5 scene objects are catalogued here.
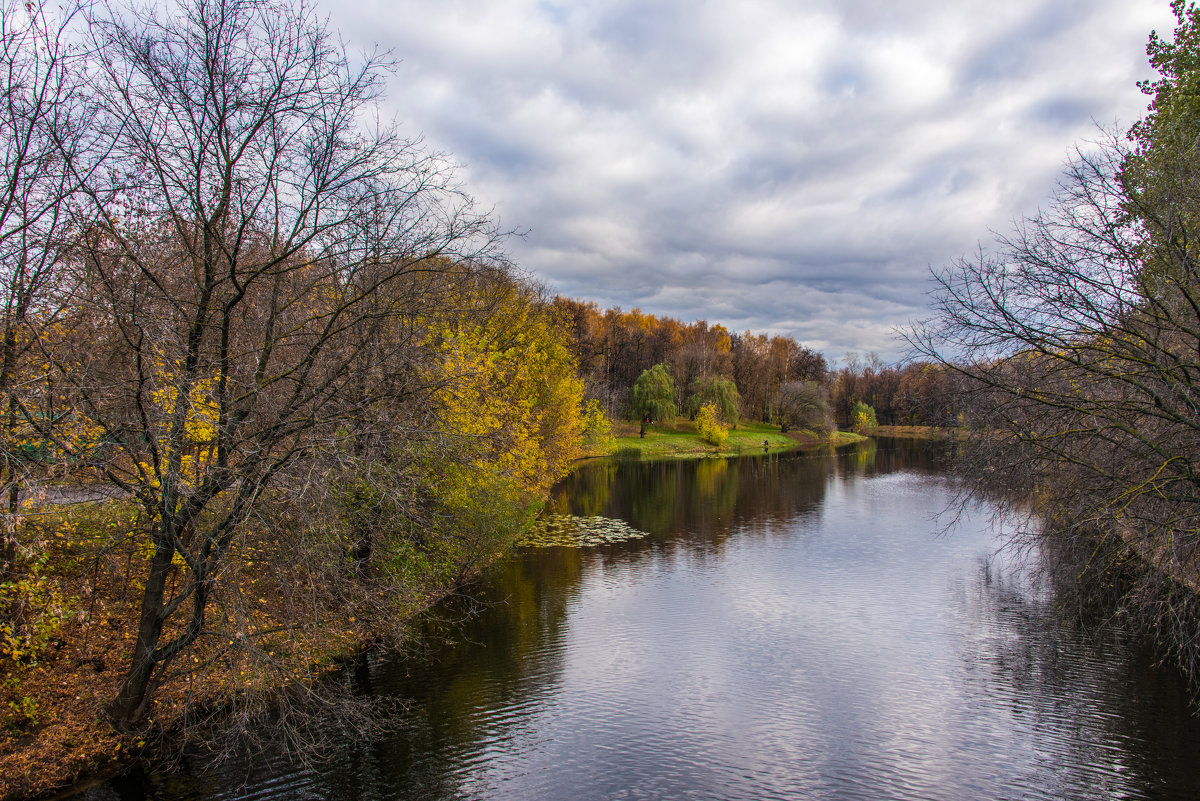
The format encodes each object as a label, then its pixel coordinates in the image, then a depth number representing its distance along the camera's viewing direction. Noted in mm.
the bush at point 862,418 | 95562
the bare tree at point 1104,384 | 9953
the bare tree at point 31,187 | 8617
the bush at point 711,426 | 68875
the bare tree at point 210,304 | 8914
